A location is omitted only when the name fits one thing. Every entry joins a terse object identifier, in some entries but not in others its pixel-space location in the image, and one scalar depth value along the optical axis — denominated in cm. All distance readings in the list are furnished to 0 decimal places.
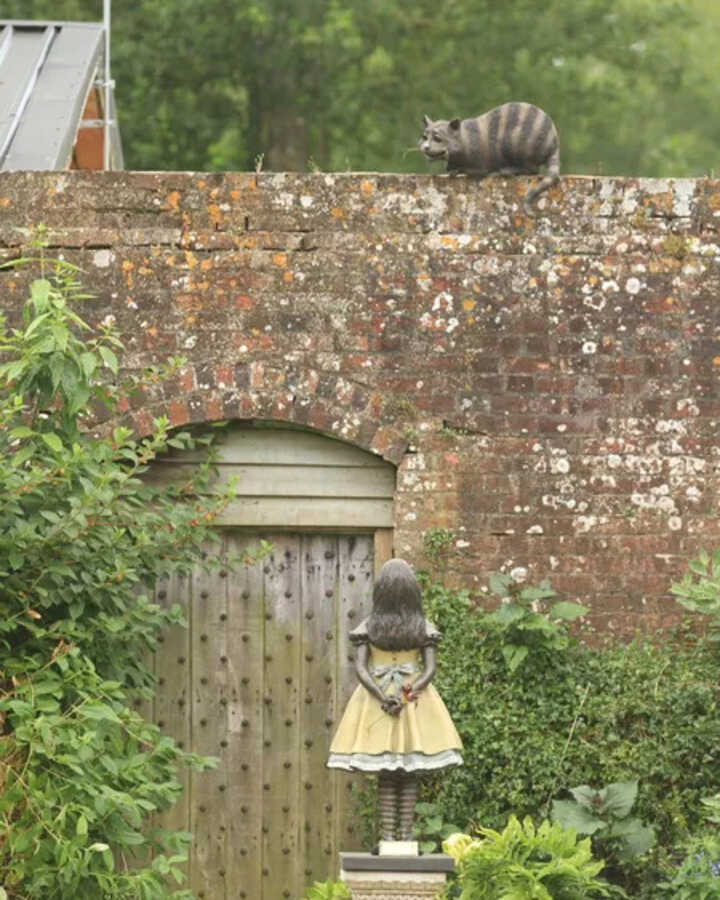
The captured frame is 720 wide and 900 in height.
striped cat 1887
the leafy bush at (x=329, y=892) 1622
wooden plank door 1892
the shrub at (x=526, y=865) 1519
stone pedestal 1466
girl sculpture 1515
